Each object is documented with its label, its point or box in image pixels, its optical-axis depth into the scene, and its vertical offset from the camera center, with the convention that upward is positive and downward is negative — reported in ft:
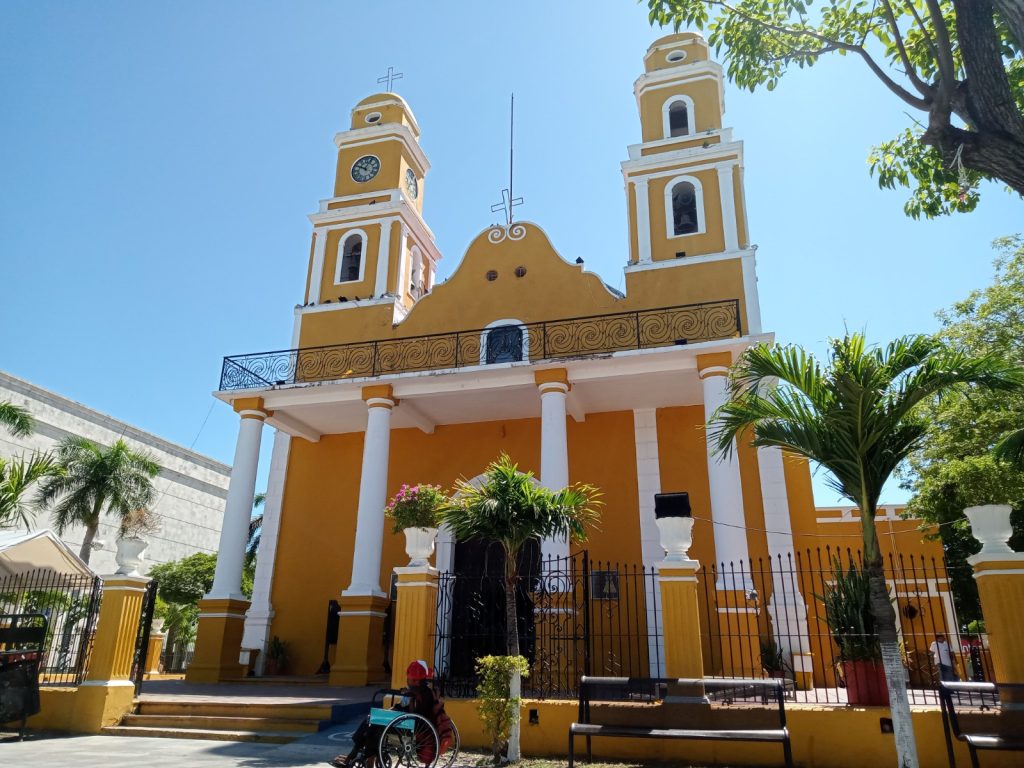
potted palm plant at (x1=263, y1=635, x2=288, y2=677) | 47.90 -0.15
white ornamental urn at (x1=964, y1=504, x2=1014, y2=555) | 23.17 +4.03
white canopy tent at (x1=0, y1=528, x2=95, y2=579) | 35.68 +4.54
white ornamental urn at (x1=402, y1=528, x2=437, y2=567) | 29.86 +4.19
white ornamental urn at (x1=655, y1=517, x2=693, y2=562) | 27.07 +4.30
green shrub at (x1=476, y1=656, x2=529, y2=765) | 23.98 -1.25
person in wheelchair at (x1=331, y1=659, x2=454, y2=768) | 20.59 -1.90
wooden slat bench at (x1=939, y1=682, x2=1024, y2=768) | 20.16 -1.35
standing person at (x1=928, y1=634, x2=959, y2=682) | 34.17 +0.34
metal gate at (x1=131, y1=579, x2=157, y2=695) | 32.12 +0.55
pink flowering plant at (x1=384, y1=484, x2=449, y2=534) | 29.76 +5.60
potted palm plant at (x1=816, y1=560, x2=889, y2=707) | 23.93 +0.82
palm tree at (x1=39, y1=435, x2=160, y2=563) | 73.72 +15.66
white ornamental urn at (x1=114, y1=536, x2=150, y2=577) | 31.81 +3.91
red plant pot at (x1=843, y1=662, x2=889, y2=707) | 23.85 -0.61
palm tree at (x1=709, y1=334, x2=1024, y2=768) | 20.79 +7.02
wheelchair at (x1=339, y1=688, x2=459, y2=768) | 20.51 -2.26
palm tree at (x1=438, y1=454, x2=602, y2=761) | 25.89 +4.74
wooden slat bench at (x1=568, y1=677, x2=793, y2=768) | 21.39 -1.57
